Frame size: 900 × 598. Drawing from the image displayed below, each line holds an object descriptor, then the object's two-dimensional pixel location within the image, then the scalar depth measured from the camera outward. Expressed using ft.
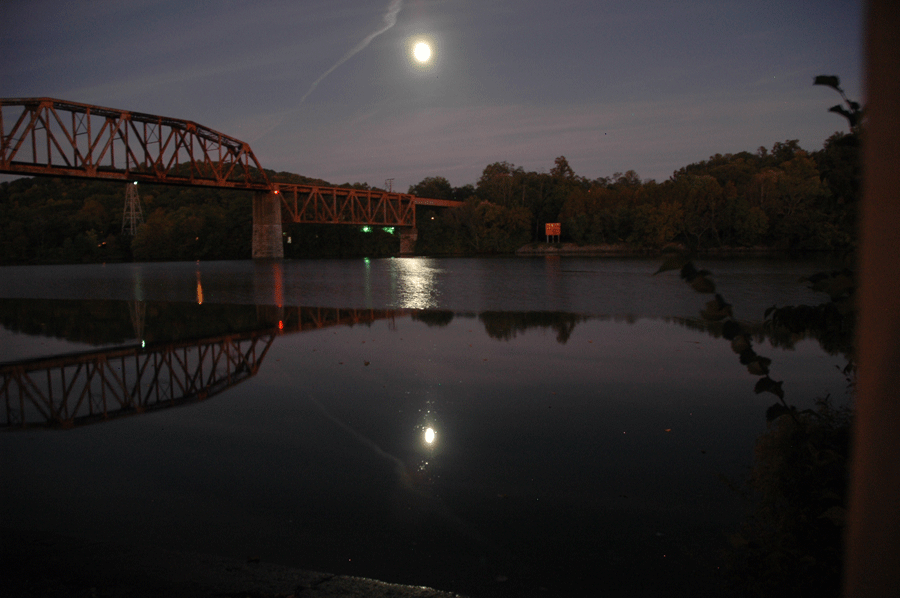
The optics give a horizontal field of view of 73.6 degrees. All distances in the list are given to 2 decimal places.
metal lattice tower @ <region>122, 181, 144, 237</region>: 461.45
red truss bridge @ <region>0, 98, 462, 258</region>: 245.65
